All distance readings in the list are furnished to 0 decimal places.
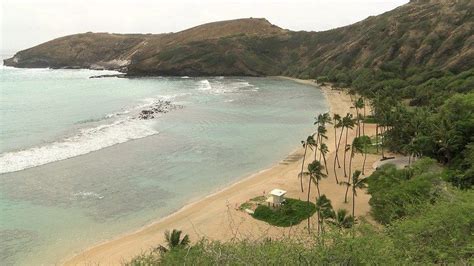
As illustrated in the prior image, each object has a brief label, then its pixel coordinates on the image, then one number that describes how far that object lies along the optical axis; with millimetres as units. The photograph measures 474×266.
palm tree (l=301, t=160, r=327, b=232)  38262
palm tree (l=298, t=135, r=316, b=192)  46156
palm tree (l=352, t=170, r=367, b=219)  35125
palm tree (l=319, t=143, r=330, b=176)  45750
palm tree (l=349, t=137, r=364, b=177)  49269
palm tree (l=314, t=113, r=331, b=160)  49125
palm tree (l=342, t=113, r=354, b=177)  52125
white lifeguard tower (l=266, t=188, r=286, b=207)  39500
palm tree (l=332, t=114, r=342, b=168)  53669
